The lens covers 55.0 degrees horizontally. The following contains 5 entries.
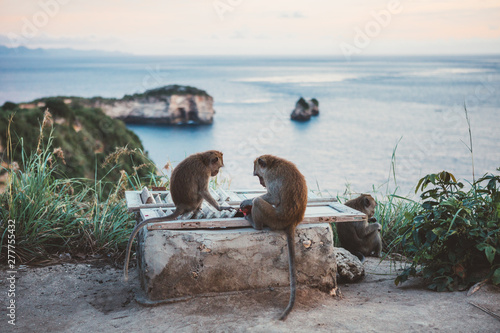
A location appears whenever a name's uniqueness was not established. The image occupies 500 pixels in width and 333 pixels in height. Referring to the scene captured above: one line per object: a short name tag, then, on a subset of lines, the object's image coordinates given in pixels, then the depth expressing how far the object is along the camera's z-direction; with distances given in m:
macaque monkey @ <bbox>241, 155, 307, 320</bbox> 4.20
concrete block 4.18
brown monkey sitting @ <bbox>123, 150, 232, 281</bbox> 4.35
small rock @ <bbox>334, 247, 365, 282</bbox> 5.00
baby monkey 5.88
